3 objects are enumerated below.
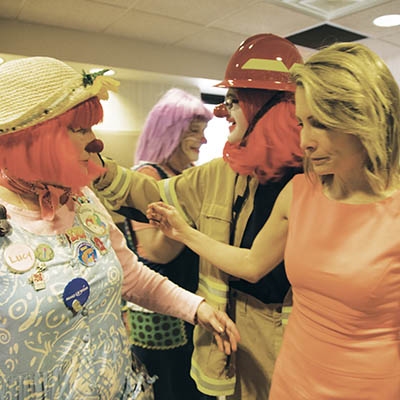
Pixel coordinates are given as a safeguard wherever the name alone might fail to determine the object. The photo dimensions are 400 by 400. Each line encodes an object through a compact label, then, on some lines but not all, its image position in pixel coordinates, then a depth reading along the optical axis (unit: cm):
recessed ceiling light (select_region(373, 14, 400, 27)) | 345
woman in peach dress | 89
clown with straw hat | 87
